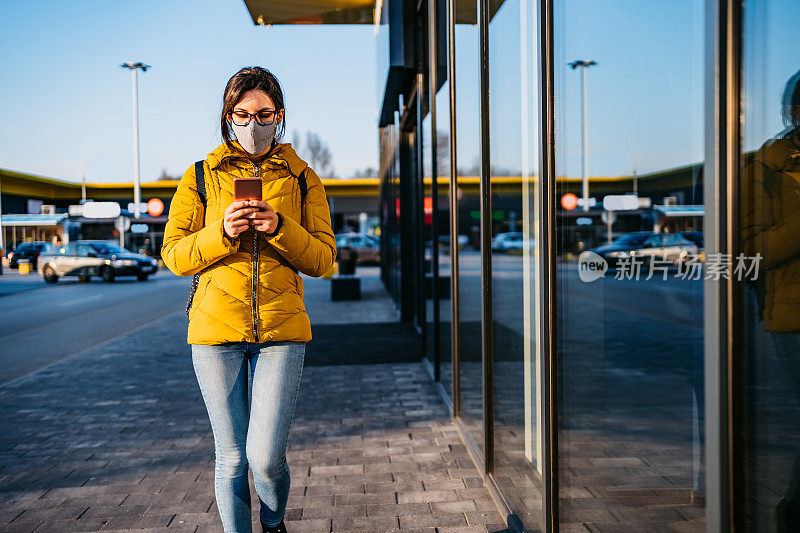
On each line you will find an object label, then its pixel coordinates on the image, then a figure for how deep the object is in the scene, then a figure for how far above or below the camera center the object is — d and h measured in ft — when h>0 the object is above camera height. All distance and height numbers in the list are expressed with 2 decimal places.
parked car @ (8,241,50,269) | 123.95 -1.54
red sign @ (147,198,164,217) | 152.25 +7.17
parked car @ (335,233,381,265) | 126.62 -1.88
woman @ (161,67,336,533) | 8.42 -0.58
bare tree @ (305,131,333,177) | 244.01 +29.14
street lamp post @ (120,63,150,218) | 135.90 +21.03
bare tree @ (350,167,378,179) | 164.45 +15.26
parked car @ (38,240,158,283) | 86.53 -2.33
